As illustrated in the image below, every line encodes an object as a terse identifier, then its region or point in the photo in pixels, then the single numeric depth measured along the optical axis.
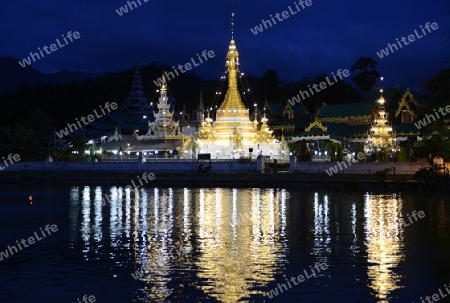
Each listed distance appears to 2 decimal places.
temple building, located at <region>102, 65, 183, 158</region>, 66.75
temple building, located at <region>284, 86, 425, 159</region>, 67.06
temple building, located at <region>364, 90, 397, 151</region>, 57.96
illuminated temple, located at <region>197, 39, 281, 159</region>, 60.25
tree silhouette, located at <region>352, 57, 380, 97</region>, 99.38
